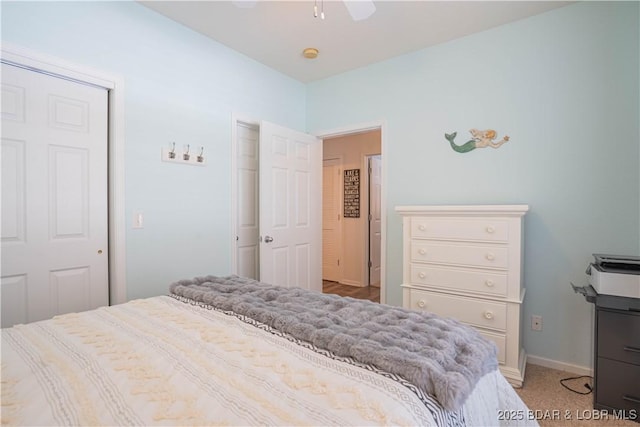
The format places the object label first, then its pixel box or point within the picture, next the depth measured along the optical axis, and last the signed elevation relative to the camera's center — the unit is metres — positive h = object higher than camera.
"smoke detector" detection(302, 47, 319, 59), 2.92 +1.44
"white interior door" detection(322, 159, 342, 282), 5.17 -0.17
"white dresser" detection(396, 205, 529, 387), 2.15 -0.43
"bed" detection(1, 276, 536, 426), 0.73 -0.46
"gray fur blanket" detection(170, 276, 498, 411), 0.85 -0.43
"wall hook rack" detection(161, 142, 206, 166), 2.46 +0.41
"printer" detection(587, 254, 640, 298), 1.72 -0.37
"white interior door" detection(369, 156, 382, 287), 4.96 -0.16
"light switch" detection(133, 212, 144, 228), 2.27 -0.09
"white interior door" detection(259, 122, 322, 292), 3.03 +0.00
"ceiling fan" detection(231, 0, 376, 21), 1.81 +1.17
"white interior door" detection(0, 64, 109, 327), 1.79 +0.06
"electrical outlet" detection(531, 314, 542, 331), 2.44 -0.87
